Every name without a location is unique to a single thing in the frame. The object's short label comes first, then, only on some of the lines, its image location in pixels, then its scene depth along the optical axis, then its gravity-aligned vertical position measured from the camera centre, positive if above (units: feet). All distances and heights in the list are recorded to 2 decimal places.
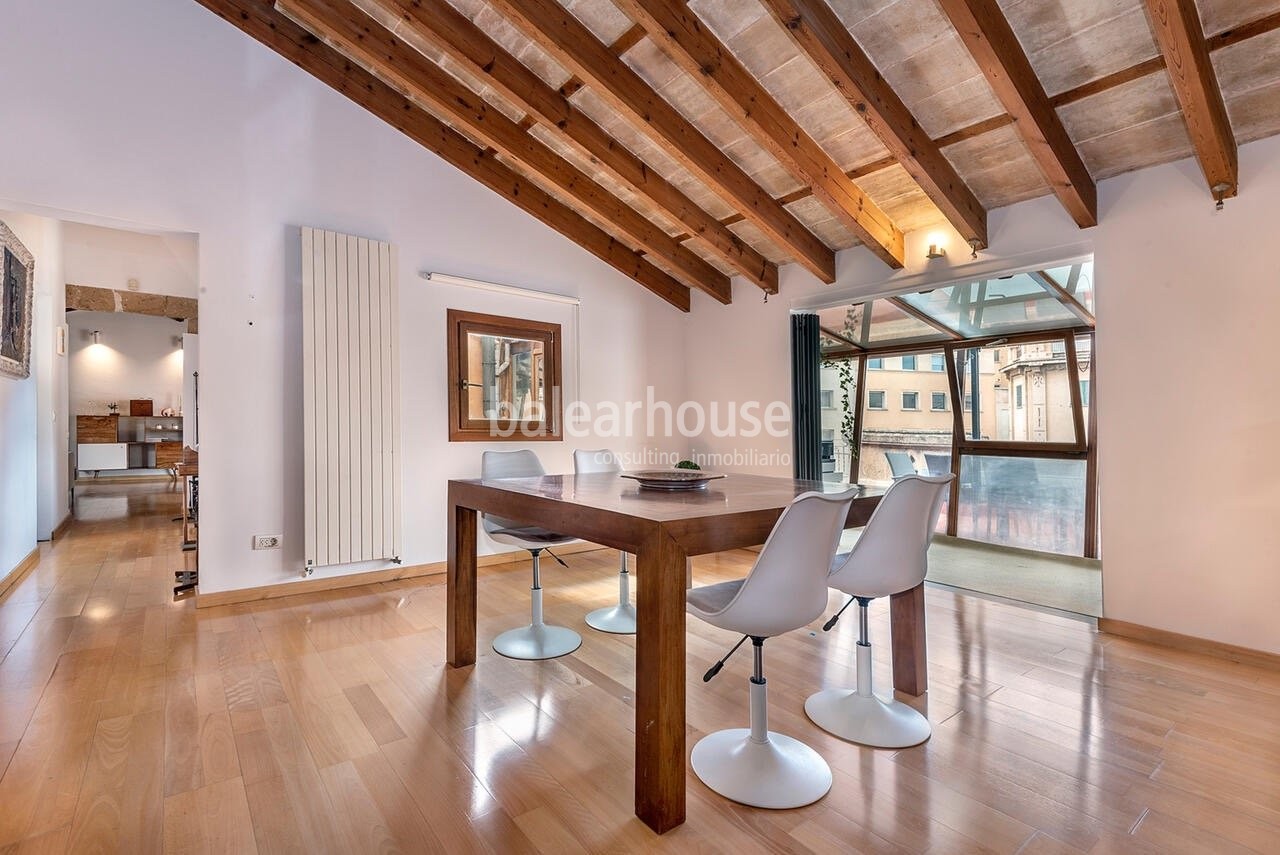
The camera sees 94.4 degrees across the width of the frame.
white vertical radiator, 12.05 +0.66
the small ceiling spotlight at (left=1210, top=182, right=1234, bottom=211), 8.74 +3.46
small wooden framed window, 14.28 +1.29
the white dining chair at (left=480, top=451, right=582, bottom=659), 8.91 -3.24
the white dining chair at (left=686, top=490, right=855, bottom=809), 5.10 -1.70
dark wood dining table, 5.04 -1.08
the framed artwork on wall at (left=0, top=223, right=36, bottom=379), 11.23 +2.61
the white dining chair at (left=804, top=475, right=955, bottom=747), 6.27 -1.64
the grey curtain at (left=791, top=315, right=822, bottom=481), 15.38 +0.71
